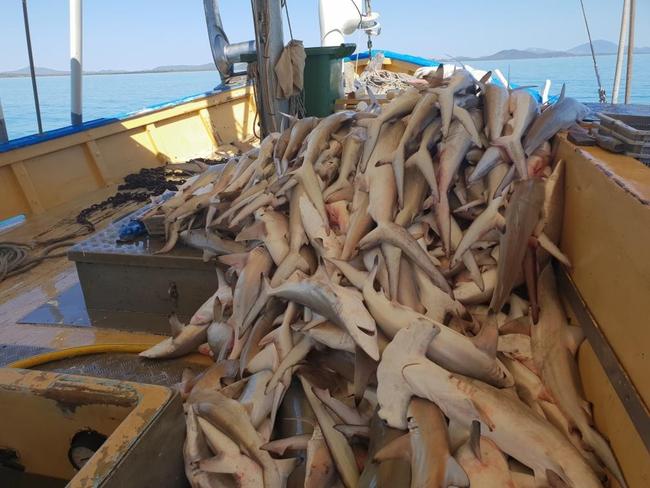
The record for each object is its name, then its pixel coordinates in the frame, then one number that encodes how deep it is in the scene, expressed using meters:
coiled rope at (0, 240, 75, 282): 4.20
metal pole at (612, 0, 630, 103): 6.61
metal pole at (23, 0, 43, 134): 5.93
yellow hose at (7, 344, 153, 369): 2.71
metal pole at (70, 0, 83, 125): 7.15
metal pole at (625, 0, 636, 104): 5.87
